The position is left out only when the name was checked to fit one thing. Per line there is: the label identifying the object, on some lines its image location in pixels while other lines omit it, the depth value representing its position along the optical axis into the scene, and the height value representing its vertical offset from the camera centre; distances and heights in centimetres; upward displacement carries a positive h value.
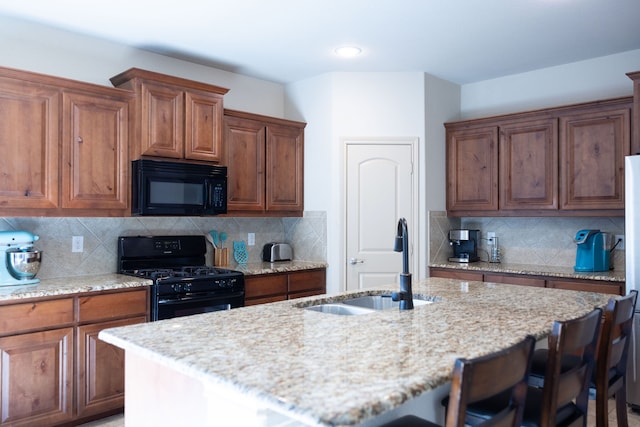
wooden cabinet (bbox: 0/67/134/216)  290 +45
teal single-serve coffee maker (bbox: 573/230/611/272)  376 -25
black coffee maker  451 -24
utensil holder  423 -33
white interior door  438 +12
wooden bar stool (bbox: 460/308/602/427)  156 -56
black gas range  326 -39
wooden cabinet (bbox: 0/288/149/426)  270 -80
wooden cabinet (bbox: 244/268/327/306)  387 -55
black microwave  339 +22
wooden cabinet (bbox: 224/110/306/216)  410 +48
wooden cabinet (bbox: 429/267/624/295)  352 -48
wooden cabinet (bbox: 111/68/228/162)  341 +74
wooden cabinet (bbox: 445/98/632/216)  371 +47
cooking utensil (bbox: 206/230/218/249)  422 -17
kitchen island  114 -39
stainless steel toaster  454 -31
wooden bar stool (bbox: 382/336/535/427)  114 -39
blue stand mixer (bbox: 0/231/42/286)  291 -24
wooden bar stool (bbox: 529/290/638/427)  196 -60
